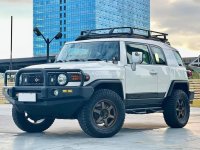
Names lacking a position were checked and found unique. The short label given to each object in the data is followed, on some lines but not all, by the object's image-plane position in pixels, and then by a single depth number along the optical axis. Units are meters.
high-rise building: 170.25
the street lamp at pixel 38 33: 24.71
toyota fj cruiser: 8.00
